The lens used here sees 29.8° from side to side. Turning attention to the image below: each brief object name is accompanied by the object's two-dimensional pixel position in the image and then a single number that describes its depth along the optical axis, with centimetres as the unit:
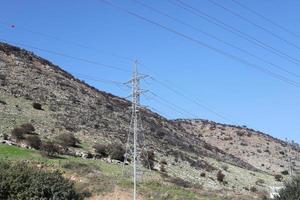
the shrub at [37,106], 6964
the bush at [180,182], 5466
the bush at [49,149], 5232
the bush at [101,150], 6094
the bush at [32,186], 3484
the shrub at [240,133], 13450
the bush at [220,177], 7056
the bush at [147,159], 6366
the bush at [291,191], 4006
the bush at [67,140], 5893
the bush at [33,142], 5478
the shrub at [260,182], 7800
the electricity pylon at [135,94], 4450
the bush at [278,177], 8899
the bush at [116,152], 6216
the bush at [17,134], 5558
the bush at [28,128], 5749
